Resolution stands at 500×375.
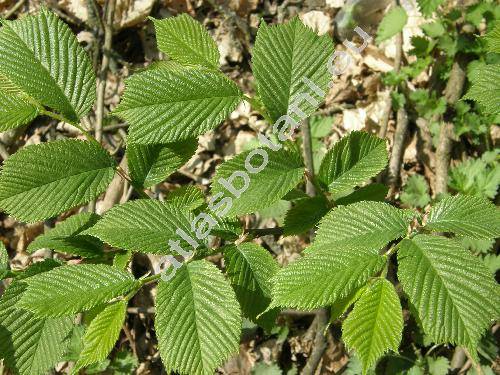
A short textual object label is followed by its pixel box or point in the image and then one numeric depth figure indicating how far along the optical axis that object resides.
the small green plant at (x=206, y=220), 1.01
